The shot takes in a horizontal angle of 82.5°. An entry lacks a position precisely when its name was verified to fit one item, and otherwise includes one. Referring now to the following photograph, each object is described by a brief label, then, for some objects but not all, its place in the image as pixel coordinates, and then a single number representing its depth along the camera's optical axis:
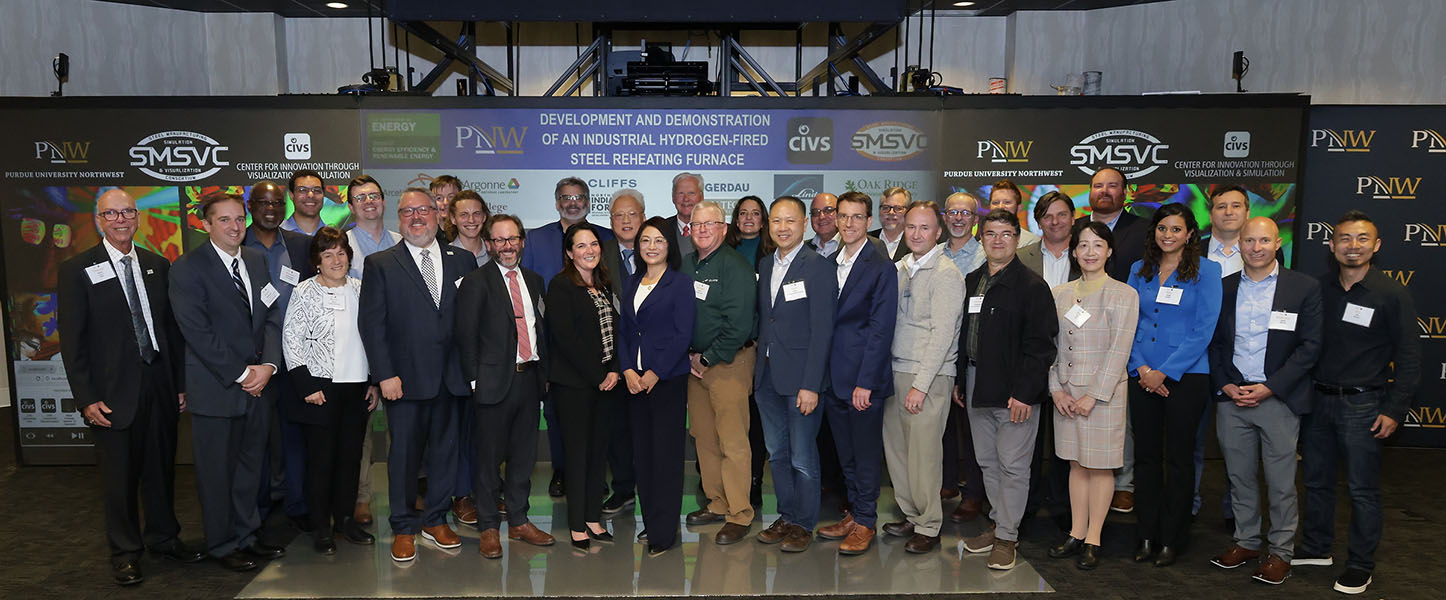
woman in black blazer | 3.75
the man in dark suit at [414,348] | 3.76
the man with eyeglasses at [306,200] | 4.36
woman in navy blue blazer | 3.77
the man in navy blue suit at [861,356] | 3.77
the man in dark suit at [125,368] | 3.58
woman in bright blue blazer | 3.62
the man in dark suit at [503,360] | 3.74
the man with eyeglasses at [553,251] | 4.70
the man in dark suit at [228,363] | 3.65
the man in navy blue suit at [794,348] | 3.79
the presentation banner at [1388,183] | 5.78
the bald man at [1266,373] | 3.57
